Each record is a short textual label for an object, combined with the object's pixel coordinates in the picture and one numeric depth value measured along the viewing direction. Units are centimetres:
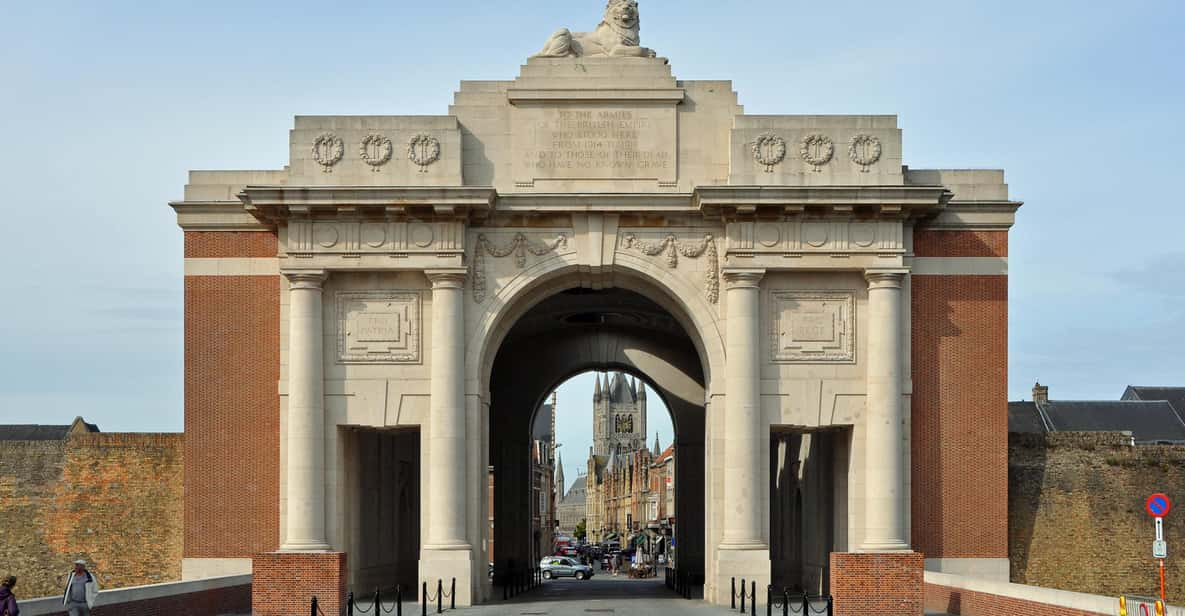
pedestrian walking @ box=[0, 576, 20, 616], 2355
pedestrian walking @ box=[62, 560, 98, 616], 2584
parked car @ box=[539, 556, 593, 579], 7416
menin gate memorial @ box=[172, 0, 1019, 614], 4050
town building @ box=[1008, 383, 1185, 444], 7212
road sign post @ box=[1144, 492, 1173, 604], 2556
